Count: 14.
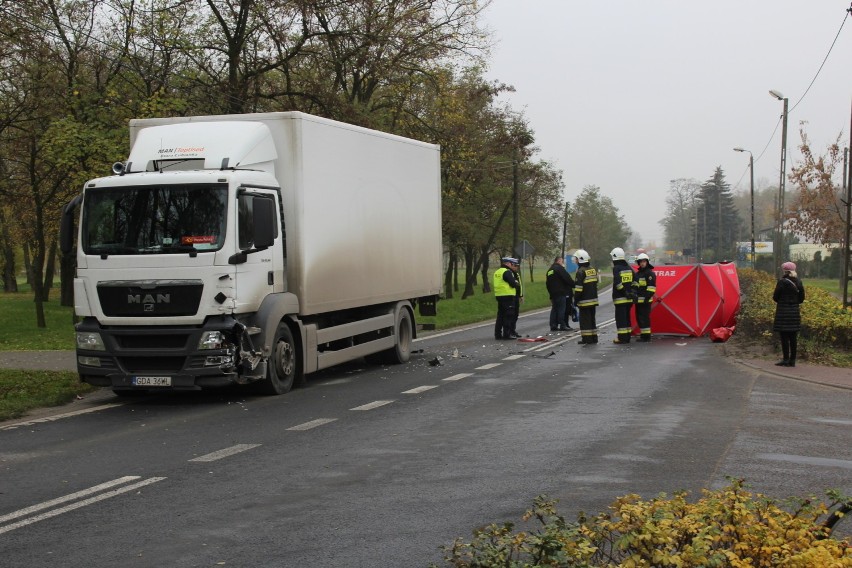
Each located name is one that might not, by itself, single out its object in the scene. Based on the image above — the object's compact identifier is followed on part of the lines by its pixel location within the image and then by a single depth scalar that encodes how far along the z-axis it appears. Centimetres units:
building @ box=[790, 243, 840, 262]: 9175
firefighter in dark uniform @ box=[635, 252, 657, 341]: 2136
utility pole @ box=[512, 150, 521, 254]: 4907
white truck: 1169
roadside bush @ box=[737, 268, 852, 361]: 1712
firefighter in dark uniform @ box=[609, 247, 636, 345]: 2095
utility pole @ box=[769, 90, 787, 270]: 4122
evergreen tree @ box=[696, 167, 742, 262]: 13550
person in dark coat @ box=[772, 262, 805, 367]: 1587
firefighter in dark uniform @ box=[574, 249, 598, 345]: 2106
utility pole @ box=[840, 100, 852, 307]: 2313
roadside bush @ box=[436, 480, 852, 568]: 376
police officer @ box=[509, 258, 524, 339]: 2248
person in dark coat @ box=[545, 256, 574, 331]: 2473
